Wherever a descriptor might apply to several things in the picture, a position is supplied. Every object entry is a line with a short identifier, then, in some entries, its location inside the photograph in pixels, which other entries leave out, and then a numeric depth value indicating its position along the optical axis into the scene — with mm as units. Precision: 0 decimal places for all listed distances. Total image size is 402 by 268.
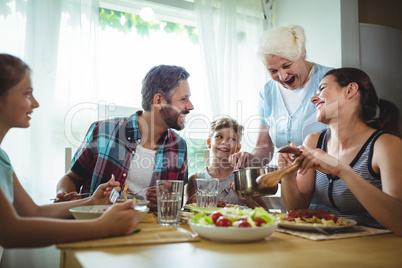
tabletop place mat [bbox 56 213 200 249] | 877
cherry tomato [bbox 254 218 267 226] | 960
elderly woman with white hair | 1954
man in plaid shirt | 1929
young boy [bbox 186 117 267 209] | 2344
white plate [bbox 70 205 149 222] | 1074
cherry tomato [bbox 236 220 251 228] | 931
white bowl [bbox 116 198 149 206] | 1299
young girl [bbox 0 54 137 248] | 845
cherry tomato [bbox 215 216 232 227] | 944
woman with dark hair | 1196
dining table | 765
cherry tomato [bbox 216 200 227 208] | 1458
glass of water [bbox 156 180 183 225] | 1219
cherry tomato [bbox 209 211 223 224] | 992
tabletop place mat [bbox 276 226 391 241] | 1009
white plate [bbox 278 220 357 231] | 1045
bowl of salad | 905
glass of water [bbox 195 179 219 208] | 1386
